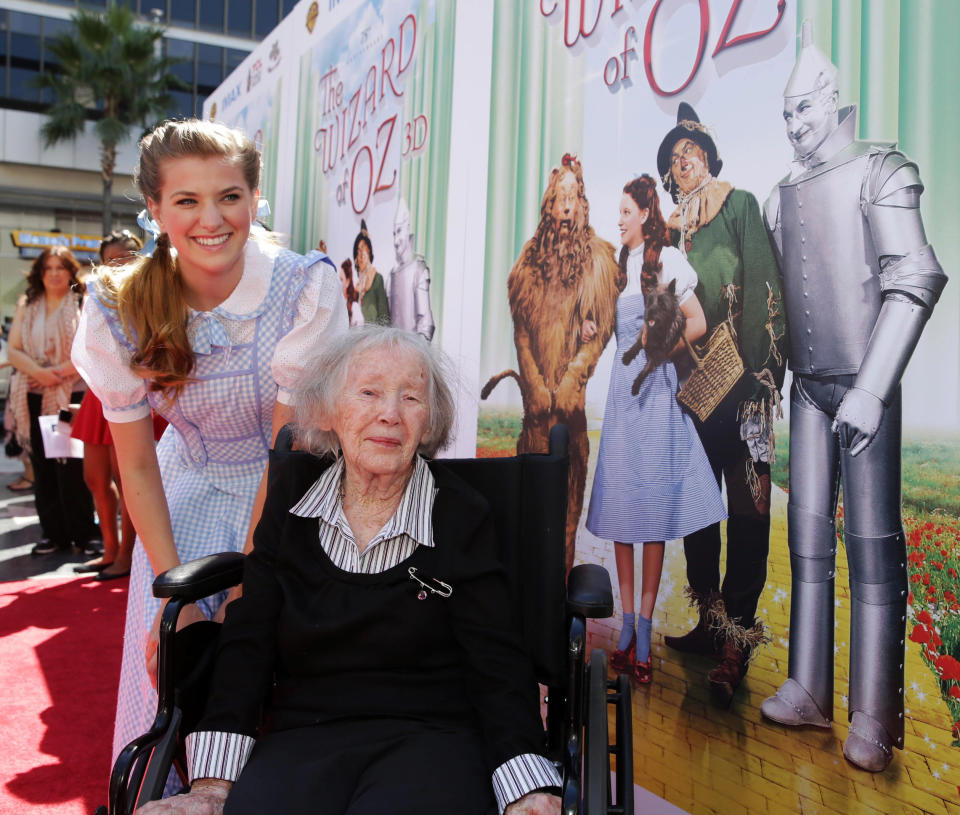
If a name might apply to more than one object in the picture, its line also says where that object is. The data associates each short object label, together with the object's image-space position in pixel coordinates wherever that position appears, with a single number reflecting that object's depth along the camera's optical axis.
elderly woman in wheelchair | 1.30
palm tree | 20.06
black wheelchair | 1.29
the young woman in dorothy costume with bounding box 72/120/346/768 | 1.74
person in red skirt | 4.52
